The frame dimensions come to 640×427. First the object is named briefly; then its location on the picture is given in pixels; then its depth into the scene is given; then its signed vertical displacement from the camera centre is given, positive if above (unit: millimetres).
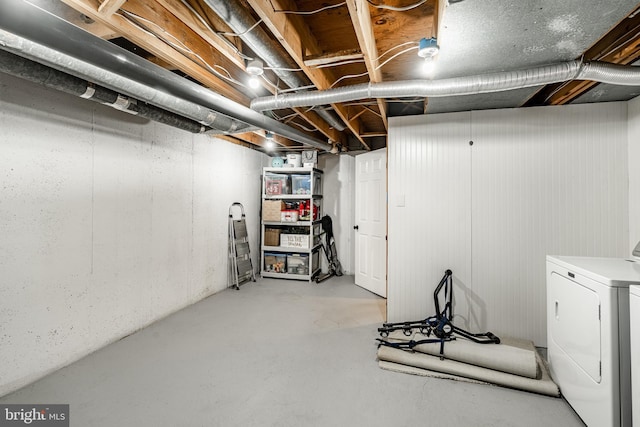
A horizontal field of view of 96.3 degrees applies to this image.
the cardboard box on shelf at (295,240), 4996 -419
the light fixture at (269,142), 4211 +1215
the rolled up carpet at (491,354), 2123 -1076
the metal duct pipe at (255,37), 1400 +1039
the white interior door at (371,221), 4270 -63
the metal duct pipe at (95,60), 1267 +883
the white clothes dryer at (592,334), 1508 -696
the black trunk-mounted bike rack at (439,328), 2424 -1020
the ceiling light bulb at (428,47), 1586 +951
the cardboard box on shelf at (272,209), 5008 +131
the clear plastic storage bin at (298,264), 5008 -829
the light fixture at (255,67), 2016 +1052
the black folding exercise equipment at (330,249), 5364 -613
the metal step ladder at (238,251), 4492 -564
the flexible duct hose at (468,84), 1780 +935
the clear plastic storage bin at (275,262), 5082 -819
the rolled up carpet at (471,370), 2041 -1183
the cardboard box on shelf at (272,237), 5086 -364
